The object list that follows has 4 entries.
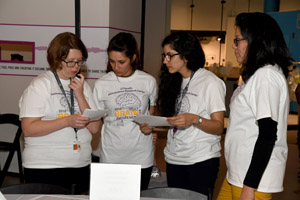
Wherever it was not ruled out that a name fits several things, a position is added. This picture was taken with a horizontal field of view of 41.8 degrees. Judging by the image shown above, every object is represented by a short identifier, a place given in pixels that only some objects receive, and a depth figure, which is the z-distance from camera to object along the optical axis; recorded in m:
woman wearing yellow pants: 1.67
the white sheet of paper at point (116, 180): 1.56
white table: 1.90
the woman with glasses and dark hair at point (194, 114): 2.35
